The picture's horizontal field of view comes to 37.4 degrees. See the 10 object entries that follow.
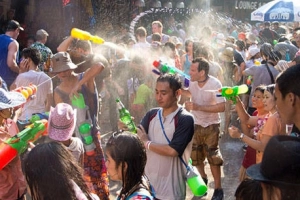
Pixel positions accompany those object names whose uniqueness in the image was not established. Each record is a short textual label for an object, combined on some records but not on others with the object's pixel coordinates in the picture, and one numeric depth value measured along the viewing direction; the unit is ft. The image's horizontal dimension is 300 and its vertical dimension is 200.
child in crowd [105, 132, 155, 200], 8.73
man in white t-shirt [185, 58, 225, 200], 17.43
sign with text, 100.89
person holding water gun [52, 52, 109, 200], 15.14
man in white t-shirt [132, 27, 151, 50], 26.57
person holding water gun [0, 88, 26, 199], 11.63
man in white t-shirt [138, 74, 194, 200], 12.59
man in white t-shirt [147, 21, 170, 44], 33.01
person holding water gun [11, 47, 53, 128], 17.44
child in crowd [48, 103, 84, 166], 11.60
